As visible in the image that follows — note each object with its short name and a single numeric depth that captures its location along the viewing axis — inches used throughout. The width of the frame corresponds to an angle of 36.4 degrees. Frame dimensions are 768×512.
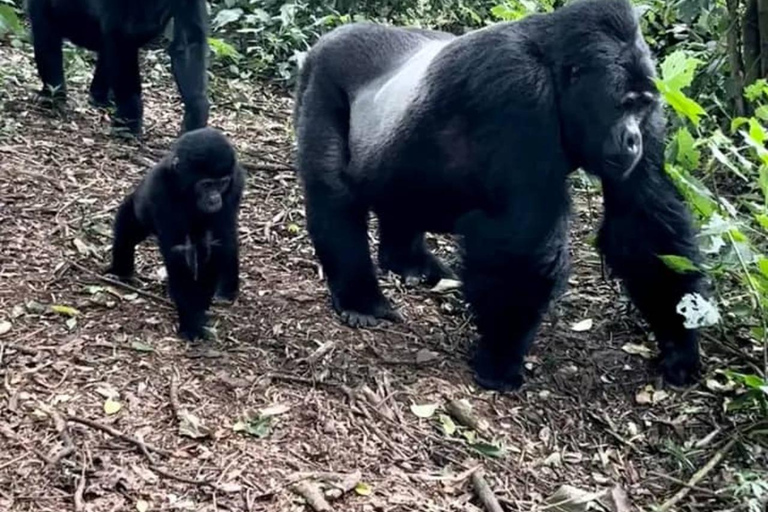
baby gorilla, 152.1
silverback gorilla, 143.4
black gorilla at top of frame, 223.3
